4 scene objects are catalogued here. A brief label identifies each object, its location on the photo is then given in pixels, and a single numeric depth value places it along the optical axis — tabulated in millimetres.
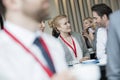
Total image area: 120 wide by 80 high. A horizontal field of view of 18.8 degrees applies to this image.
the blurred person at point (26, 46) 1152
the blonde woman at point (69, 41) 5508
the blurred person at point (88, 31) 8431
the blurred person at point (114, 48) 2222
